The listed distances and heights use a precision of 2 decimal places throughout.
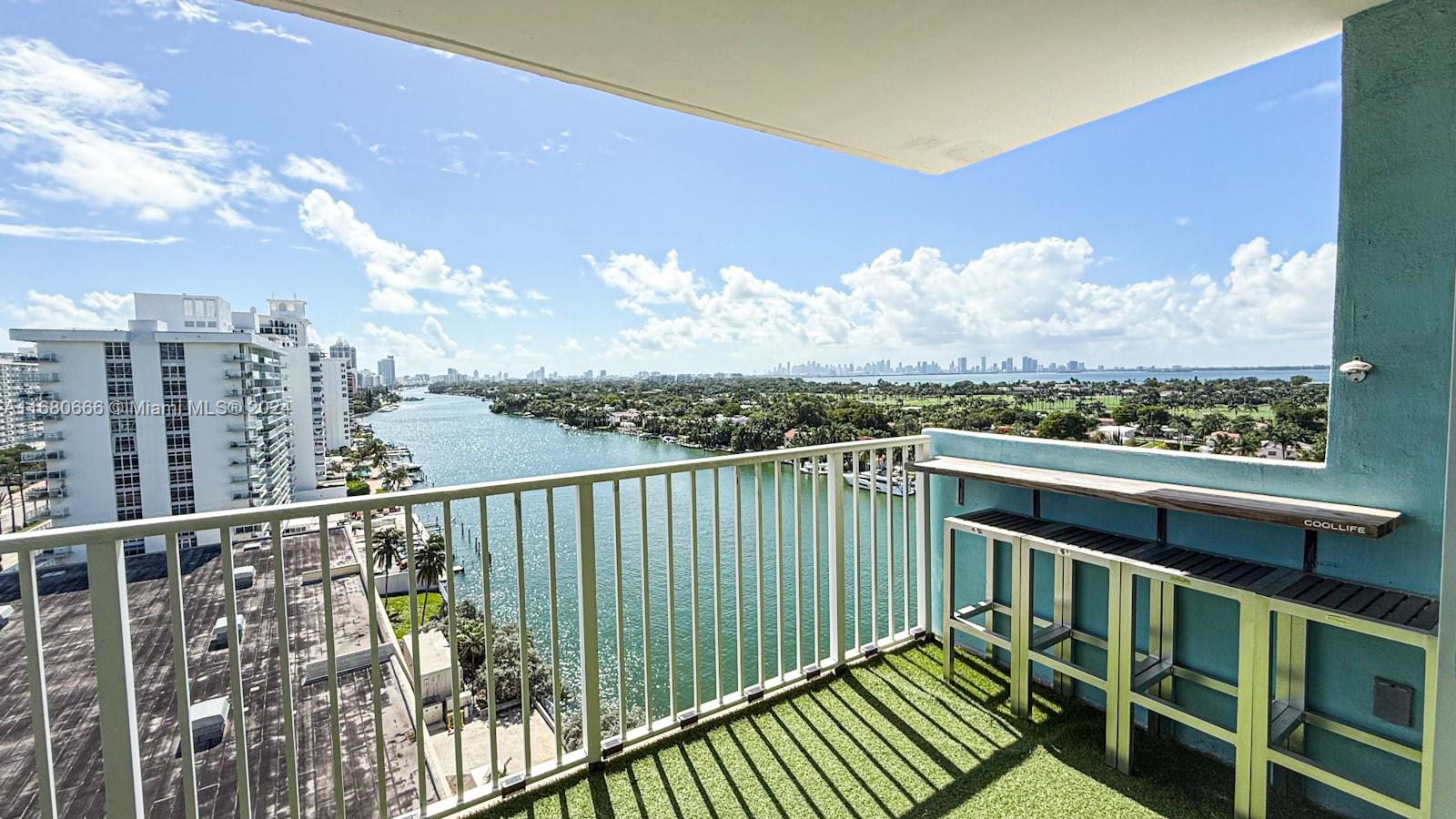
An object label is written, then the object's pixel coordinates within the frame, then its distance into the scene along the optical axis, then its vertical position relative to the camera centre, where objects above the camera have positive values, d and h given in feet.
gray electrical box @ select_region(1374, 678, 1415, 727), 5.44 -3.19
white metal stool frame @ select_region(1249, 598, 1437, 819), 4.88 -3.54
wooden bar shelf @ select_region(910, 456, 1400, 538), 5.39 -1.39
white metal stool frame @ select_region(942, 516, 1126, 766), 6.64 -3.48
